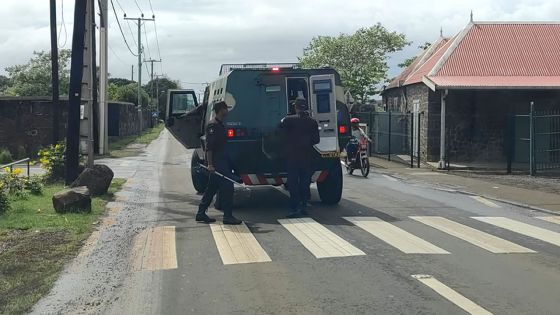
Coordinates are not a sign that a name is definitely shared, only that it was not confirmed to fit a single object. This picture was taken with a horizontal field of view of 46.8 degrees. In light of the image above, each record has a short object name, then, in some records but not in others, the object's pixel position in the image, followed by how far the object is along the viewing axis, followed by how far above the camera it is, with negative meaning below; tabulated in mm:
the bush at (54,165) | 15906 -865
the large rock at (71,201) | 10789 -1195
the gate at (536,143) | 18578 -398
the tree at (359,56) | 41969 +4901
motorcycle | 18172 -838
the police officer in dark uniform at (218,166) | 9758 -553
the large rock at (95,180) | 13227 -1025
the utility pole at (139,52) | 62031 +7453
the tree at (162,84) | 102100 +8265
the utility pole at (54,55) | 22570 +2690
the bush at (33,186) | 13523 -1186
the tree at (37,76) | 56000 +4837
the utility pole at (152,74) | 87888 +7738
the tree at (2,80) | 87250 +6932
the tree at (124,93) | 76600 +4420
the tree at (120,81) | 123031 +9601
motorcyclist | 18552 -252
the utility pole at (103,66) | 26031 +2612
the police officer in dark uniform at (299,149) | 10367 -303
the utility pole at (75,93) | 14516 +830
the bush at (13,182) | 12445 -1030
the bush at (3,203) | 10875 -1235
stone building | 21484 +1321
